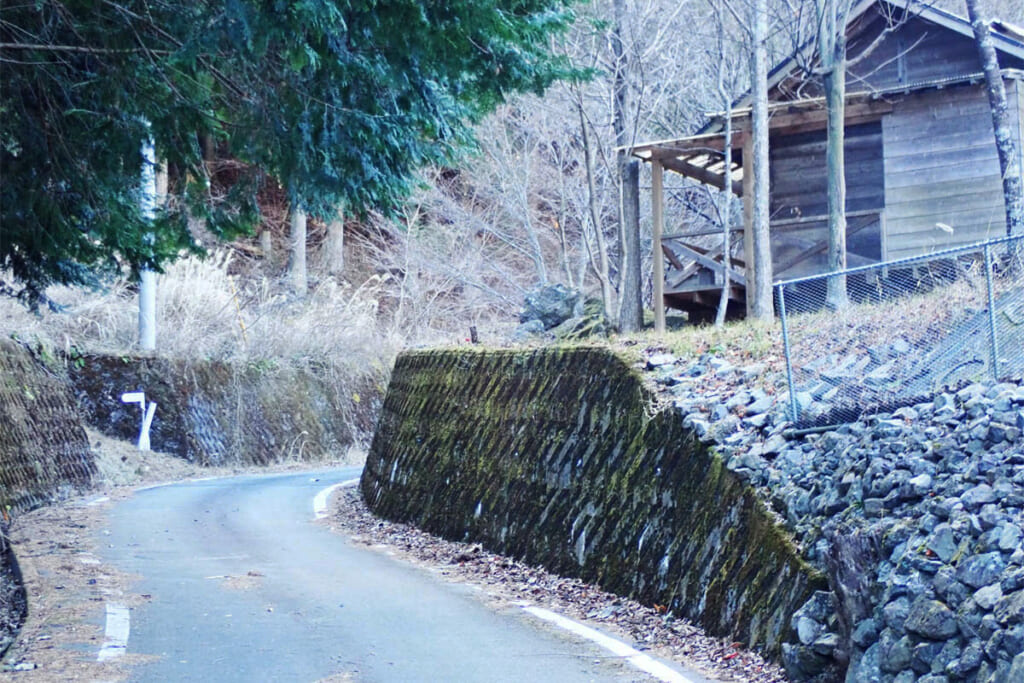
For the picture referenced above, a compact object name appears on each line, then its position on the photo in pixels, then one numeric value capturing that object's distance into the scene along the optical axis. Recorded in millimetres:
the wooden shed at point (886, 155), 19484
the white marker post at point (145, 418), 24398
